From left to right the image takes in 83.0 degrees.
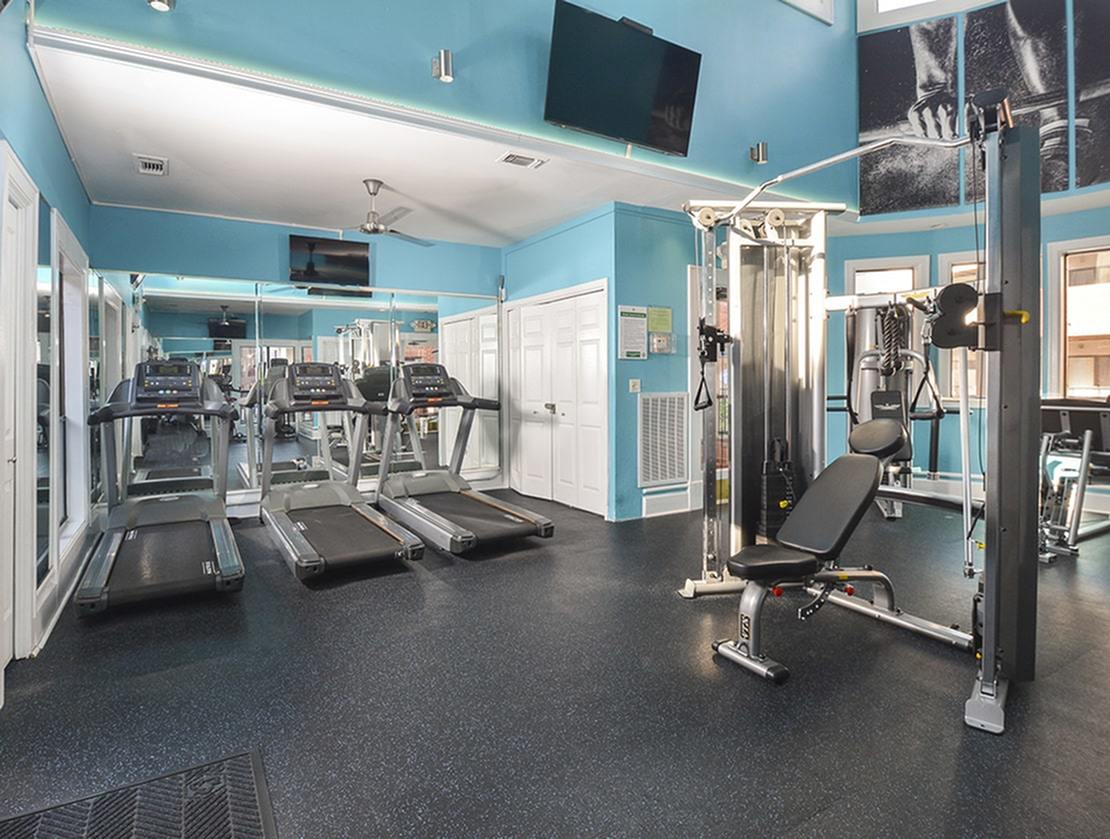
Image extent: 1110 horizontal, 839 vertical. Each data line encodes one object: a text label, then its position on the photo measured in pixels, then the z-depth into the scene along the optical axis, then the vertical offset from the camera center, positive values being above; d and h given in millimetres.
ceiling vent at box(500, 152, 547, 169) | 4387 +1739
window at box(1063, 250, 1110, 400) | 6086 +768
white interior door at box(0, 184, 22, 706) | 2596 -165
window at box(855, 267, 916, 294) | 7078 +1419
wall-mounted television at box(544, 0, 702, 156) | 4277 +2343
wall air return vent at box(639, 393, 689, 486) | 5898 -325
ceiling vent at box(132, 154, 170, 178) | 4316 +1700
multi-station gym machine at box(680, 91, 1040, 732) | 2451 -22
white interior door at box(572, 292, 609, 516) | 5773 -20
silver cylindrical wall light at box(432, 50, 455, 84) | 3926 +2126
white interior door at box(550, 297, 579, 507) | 6180 +31
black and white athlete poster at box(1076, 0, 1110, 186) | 5414 +2730
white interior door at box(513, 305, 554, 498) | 6590 +12
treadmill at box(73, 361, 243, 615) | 3564 -861
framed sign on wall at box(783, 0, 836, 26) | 6000 +3883
